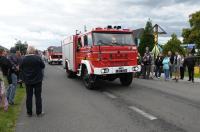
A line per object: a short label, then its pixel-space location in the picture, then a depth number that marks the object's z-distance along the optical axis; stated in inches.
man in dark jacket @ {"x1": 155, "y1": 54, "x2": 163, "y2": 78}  401.1
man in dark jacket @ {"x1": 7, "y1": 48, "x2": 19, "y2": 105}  196.2
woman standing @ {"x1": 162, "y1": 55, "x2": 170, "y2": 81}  368.1
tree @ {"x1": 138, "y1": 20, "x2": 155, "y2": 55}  977.5
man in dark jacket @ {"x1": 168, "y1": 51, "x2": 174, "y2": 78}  389.4
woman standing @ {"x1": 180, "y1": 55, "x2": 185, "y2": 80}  373.8
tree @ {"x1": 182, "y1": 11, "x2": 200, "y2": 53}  1331.6
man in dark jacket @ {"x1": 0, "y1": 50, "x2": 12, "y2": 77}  192.4
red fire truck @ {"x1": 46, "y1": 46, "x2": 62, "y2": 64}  915.7
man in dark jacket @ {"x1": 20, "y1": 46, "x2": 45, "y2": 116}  170.1
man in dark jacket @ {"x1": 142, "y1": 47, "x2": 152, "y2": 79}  389.9
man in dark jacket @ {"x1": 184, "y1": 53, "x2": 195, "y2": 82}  347.1
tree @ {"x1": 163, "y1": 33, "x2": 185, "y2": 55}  1176.5
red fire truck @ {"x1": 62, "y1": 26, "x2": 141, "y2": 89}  267.8
